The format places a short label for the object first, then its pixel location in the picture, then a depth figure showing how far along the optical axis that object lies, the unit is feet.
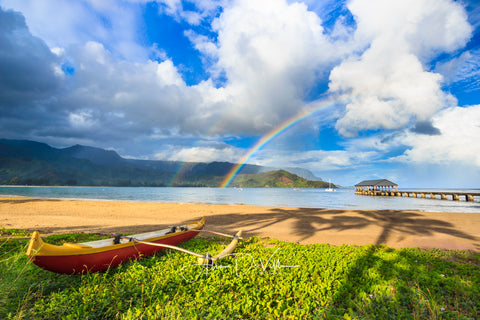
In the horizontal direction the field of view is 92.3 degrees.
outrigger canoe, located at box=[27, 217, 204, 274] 14.14
